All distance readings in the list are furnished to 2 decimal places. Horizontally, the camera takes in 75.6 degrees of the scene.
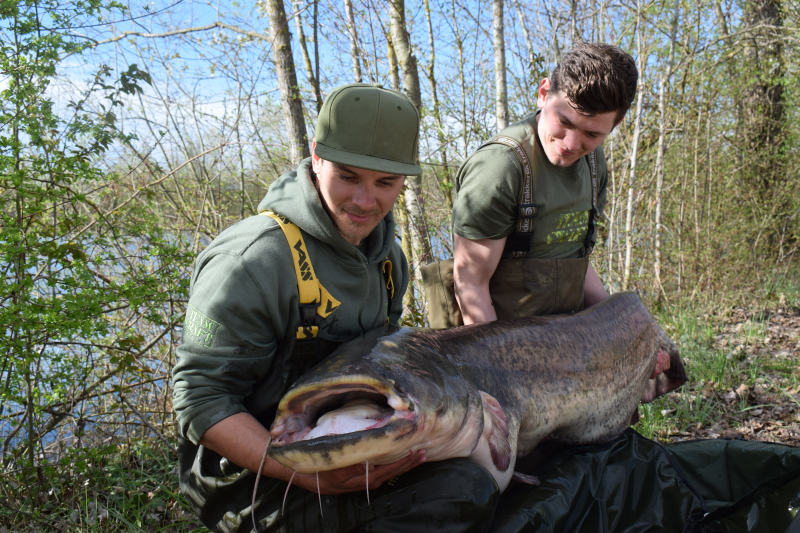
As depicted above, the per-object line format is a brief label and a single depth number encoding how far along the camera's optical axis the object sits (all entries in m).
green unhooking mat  1.72
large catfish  1.17
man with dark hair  2.29
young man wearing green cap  1.48
